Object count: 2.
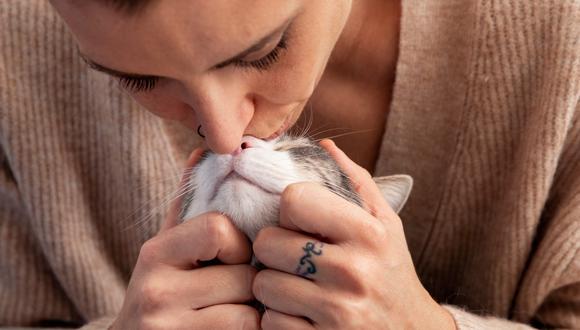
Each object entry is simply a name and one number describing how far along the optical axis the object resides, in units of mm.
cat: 699
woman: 624
